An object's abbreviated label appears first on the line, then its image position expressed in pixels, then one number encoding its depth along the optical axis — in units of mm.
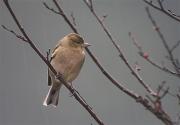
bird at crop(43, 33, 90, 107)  9555
